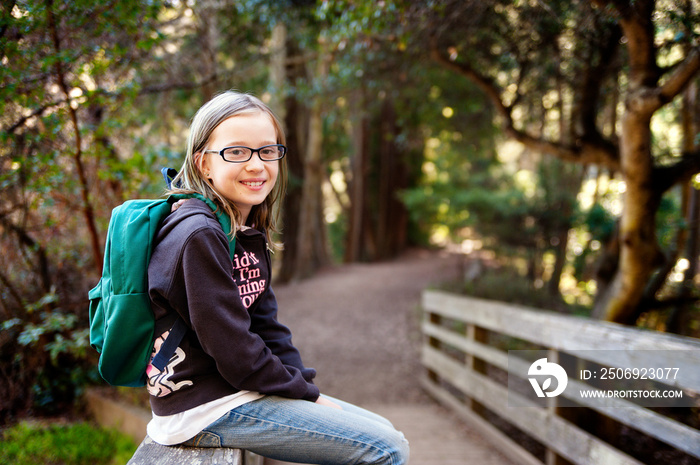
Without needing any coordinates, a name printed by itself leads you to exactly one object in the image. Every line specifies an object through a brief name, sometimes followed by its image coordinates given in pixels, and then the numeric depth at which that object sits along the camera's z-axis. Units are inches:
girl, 48.6
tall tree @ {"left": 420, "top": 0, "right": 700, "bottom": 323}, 124.3
